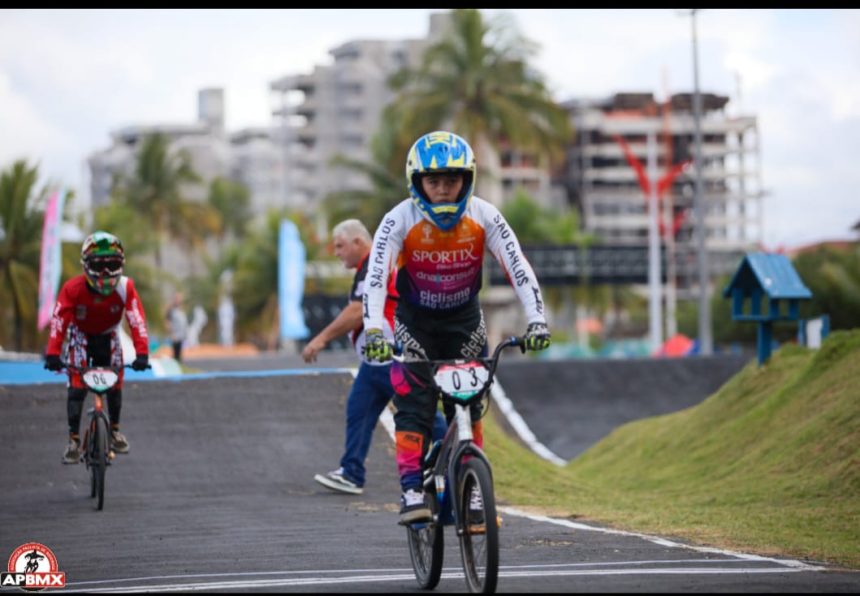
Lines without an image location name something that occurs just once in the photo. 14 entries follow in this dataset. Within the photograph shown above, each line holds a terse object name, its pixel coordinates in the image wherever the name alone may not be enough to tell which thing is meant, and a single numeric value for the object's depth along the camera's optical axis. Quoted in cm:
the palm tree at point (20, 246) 5369
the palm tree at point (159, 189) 9806
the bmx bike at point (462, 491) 719
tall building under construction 15325
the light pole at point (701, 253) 5612
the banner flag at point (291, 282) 5119
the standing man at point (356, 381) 1310
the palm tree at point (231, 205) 12594
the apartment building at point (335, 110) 14812
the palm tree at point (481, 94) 6500
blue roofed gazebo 2066
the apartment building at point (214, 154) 15462
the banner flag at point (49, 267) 3381
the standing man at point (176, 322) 3806
